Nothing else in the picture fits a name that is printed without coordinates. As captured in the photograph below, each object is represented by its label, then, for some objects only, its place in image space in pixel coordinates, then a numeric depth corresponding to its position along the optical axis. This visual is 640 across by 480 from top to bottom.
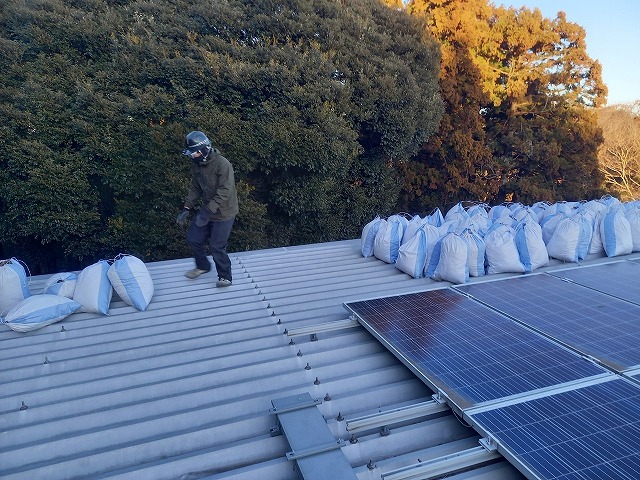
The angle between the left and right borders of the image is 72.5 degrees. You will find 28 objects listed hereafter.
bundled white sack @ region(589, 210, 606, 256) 5.29
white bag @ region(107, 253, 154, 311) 4.06
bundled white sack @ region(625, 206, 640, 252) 5.38
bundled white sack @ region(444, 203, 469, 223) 6.02
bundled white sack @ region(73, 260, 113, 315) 3.92
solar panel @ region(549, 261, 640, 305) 3.94
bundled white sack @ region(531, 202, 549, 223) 6.23
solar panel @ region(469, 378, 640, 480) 1.87
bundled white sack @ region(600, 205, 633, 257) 5.17
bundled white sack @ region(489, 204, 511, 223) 6.34
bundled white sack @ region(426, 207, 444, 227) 5.98
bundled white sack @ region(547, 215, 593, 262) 4.97
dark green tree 7.48
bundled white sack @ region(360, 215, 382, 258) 5.54
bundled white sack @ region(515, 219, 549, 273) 4.73
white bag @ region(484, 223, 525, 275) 4.65
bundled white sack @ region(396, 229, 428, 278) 4.70
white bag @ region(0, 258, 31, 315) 3.92
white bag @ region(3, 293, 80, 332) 3.57
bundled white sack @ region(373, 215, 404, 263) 5.20
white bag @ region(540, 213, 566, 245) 5.39
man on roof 4.34
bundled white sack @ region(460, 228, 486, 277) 4.59
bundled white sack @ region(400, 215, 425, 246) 5.28
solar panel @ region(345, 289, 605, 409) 2.52
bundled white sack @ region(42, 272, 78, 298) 4.07
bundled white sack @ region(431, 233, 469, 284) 4.38
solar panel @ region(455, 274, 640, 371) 2.88
